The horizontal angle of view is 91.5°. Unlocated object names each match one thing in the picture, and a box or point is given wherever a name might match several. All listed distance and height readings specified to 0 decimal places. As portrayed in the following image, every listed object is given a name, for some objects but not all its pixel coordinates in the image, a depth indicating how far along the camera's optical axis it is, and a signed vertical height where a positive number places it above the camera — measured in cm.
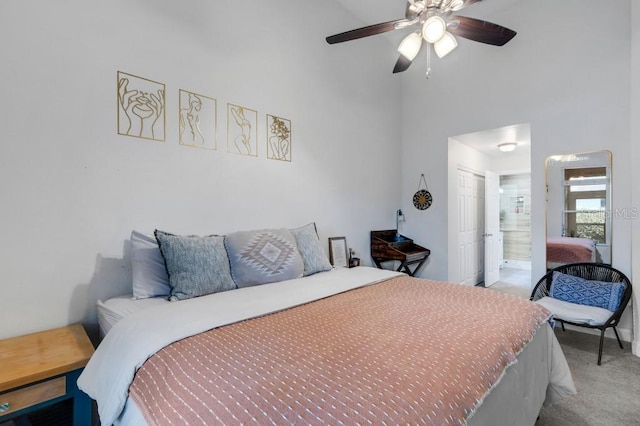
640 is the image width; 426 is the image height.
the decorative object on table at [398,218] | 426 -8
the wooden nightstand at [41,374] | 122 -65
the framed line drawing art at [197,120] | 224 +68
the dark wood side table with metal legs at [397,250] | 365 -48
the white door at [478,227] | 487 -23
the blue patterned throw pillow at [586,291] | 266 -71
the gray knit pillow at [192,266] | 181 -33
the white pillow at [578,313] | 252 -84
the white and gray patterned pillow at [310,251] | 242 -32
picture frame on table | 325 -42
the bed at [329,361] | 80 -49
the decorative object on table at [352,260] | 341 -53
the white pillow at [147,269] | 184 -35
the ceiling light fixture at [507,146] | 424 +92
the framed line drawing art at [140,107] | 197 +69
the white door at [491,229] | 501 -29
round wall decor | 409 +19
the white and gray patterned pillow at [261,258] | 204 -31
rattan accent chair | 253 -62
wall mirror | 296 +5
